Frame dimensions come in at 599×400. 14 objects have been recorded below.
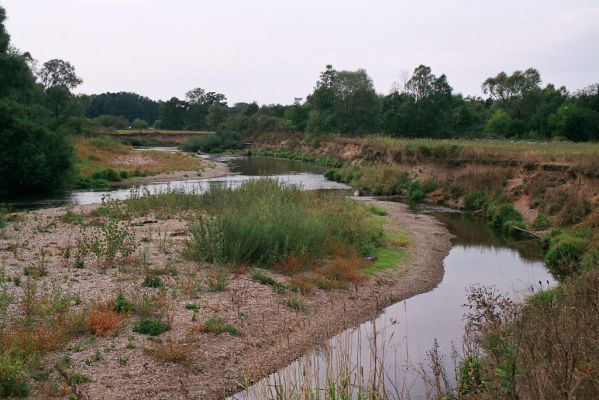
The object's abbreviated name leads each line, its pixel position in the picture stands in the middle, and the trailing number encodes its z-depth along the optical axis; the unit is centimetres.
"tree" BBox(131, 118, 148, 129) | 14988
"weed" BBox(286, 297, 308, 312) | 1410
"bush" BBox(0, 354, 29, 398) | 853
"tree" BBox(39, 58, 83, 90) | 9938
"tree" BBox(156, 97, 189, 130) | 15962
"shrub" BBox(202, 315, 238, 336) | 1188
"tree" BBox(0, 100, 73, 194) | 3688
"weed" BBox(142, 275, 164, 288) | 1391
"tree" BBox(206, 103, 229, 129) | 13012
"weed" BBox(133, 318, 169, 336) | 1133
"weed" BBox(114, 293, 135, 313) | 1218
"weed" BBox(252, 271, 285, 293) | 1507
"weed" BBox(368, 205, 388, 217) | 3098
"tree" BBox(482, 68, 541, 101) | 8300
